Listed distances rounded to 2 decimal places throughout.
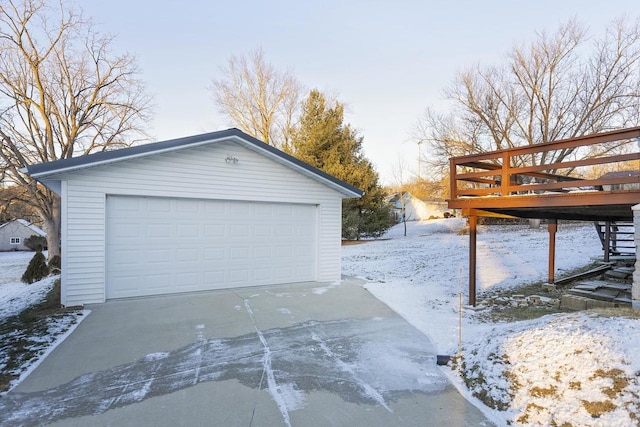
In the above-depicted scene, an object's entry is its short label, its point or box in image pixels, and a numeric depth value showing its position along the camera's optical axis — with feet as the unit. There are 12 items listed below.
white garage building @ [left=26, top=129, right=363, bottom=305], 21.40
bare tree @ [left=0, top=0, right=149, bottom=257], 53.16
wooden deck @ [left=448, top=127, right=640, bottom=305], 16.66
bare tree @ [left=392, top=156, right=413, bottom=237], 108.88
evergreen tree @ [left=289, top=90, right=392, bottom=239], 68.13
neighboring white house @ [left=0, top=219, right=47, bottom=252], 107.45
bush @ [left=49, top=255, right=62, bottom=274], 43.89
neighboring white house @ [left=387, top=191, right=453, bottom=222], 112.68
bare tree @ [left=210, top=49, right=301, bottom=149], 85.15
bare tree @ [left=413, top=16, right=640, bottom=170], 58.54
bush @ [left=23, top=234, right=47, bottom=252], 103.00
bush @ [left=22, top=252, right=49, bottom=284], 40.14
